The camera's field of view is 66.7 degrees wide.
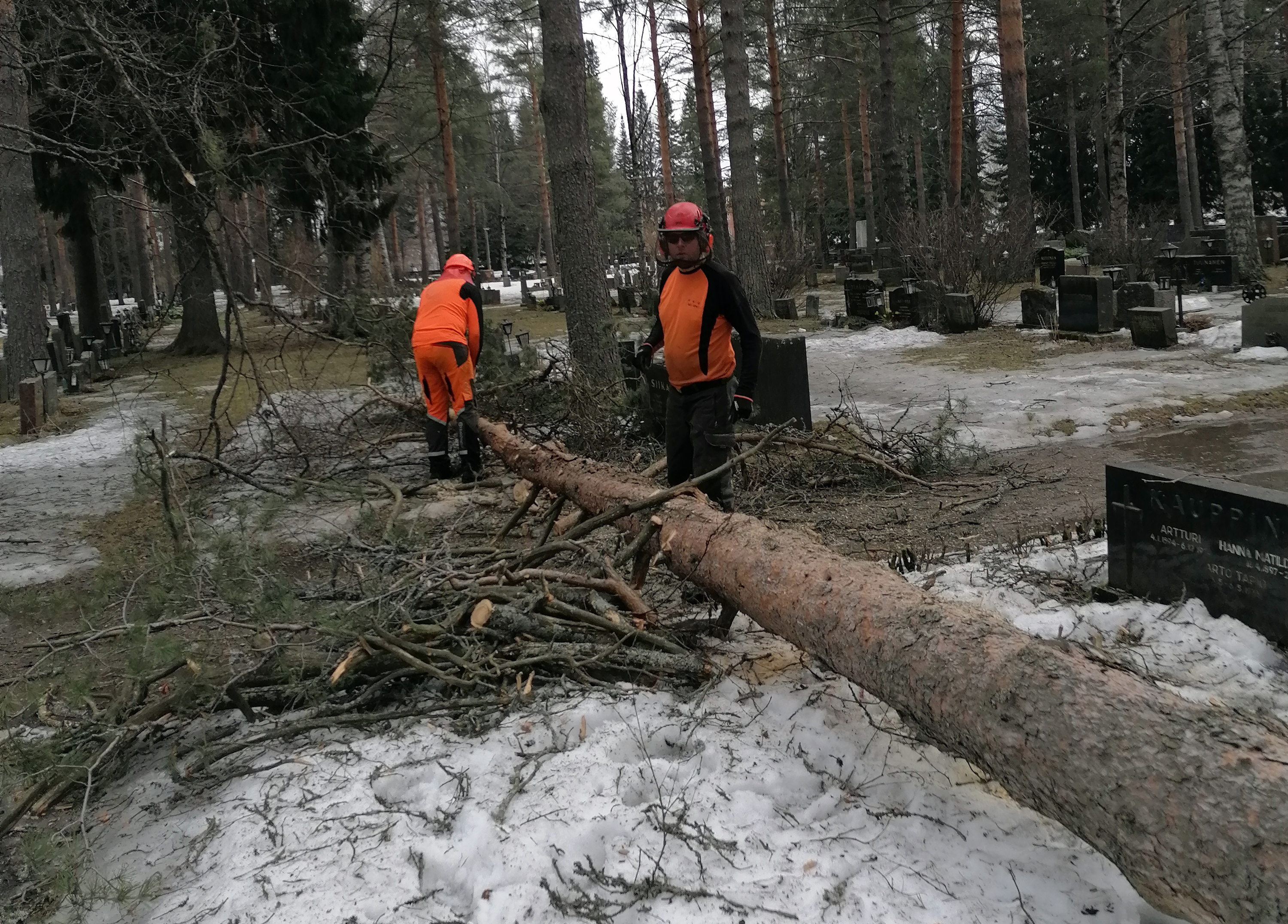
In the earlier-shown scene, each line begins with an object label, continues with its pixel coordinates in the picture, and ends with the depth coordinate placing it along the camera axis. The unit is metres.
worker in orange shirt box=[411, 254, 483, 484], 7.88
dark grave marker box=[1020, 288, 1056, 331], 15.29
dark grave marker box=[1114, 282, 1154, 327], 13.70
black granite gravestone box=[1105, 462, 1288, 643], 3.82
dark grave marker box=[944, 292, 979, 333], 15.88
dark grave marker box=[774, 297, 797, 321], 20.00
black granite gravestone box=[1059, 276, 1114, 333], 13.85
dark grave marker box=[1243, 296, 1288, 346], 11.09
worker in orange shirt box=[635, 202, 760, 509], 5.50
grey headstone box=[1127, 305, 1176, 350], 12.43
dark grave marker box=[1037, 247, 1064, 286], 19.08
